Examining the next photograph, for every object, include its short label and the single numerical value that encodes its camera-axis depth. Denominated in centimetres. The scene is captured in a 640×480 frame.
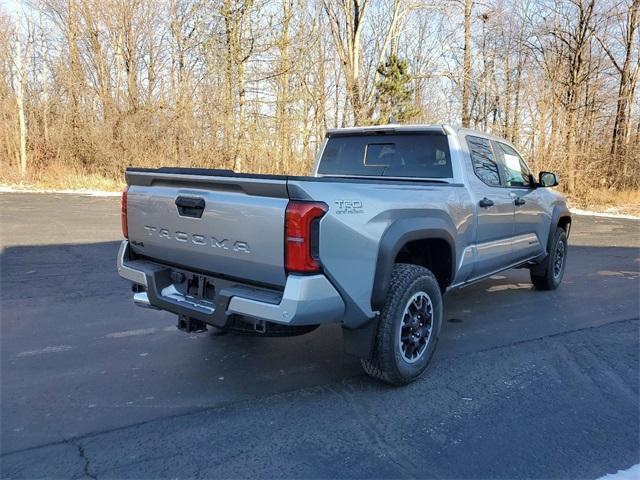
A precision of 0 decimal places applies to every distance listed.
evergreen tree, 2341
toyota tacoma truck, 296
